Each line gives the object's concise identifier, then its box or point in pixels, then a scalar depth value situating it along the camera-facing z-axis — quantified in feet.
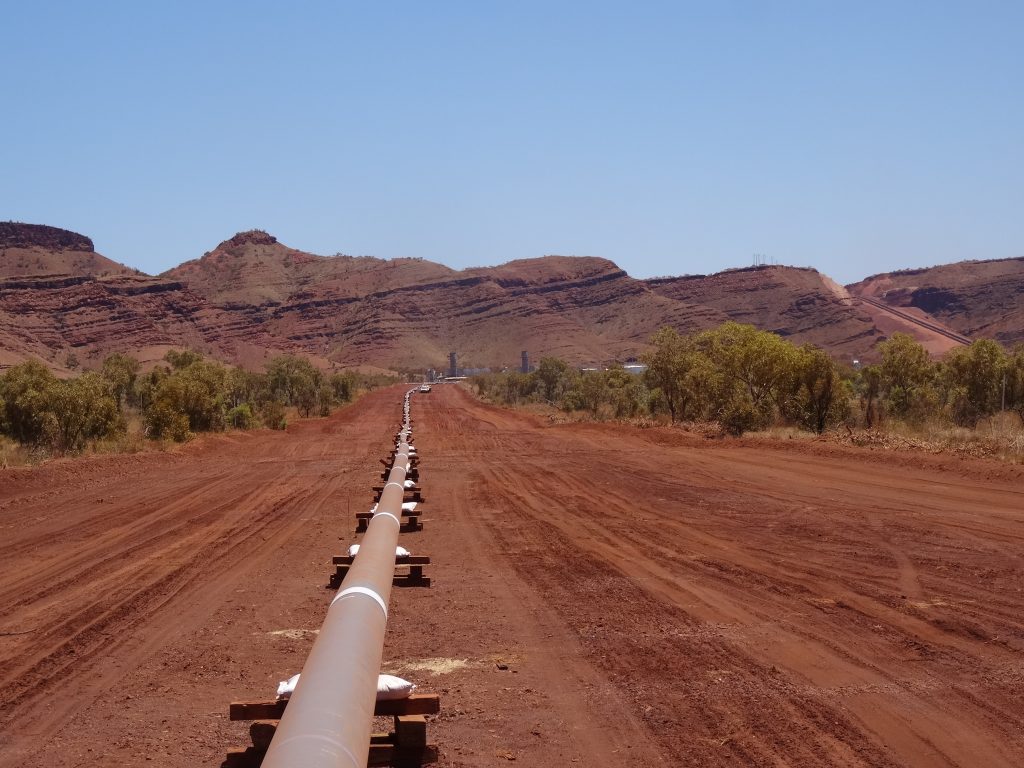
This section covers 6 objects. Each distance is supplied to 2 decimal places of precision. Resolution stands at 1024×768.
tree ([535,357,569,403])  233.14
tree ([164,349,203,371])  211.61
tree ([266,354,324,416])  194.52
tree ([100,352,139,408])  169.43
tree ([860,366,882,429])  106.36
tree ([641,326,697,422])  130.41
